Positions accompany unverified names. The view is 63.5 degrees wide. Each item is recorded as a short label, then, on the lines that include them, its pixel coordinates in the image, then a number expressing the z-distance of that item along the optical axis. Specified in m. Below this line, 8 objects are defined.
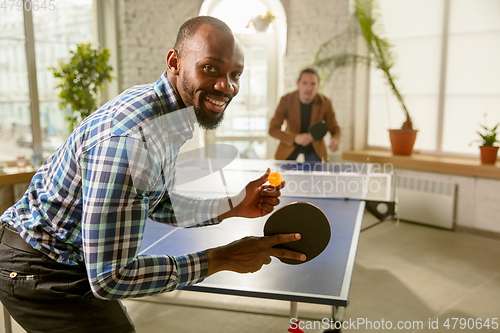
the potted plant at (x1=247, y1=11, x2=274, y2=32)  5.19
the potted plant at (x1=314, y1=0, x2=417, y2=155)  4.30
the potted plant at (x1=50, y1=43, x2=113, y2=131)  3.85
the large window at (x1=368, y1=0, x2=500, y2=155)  4.25
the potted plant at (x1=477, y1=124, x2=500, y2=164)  3.99
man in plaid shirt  0.82
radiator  4.22
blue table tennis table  1.30
